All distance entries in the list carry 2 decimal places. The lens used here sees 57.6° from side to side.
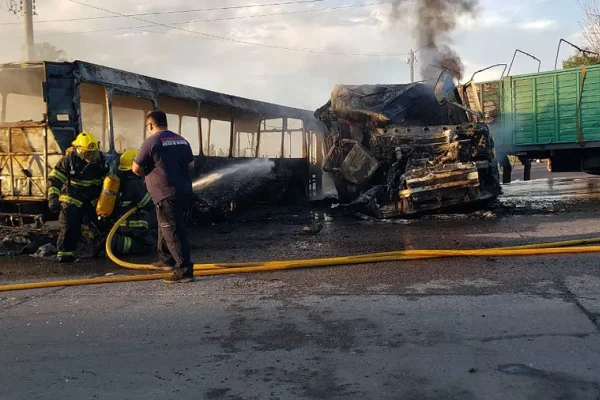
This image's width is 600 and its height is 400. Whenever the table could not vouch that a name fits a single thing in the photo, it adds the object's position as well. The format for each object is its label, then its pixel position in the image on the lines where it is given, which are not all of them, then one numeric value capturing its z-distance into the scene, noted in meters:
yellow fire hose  5.48
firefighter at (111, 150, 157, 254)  6.84
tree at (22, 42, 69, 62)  25.97
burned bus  7.30
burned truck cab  9.25
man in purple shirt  5.18
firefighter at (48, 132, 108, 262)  6.70
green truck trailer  12.19
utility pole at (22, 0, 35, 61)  20.17
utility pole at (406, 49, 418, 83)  36.78
